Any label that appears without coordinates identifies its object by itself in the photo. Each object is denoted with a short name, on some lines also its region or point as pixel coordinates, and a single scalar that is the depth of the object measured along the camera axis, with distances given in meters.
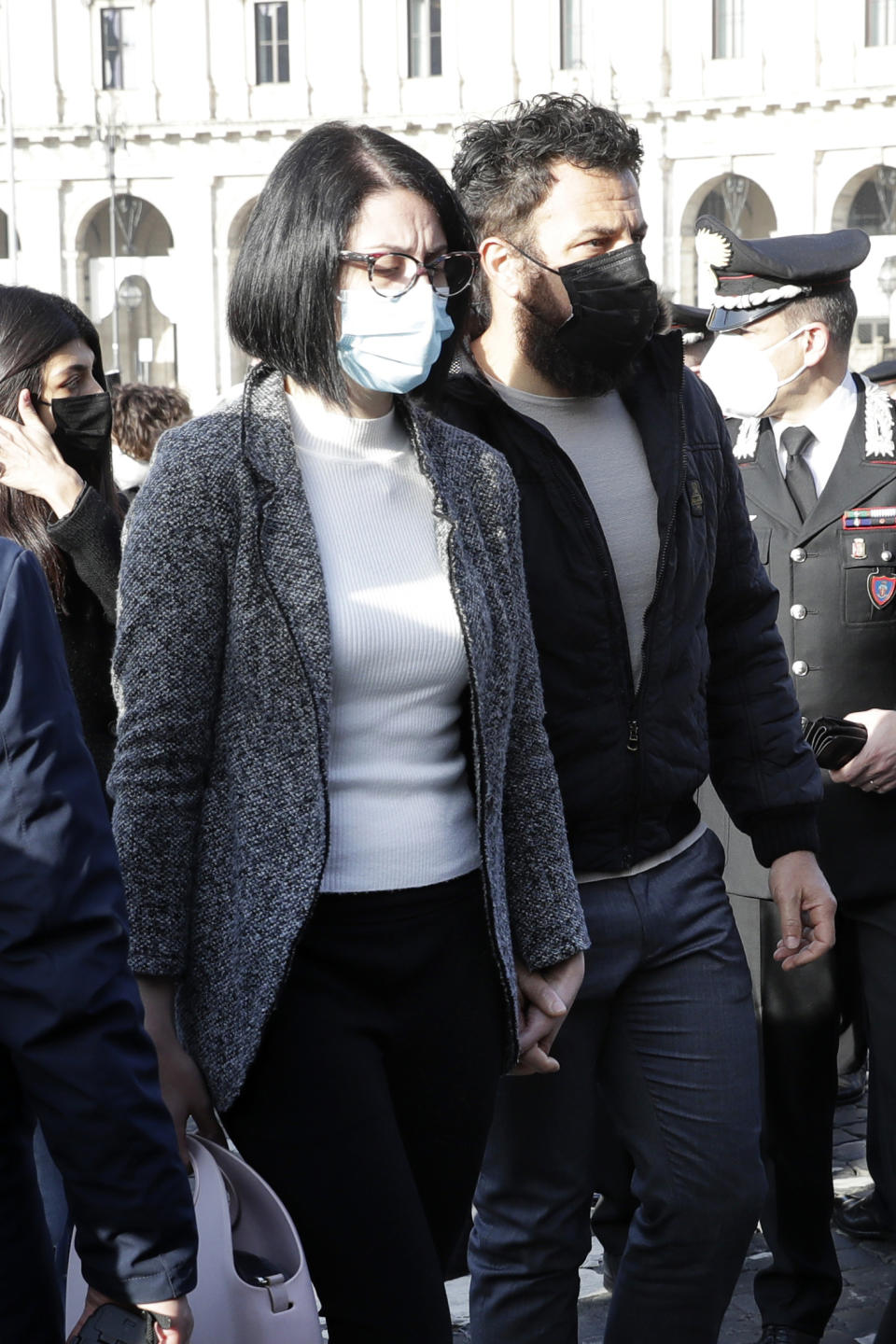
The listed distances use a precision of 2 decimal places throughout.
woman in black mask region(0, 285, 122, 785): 2.84
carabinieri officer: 3.07
